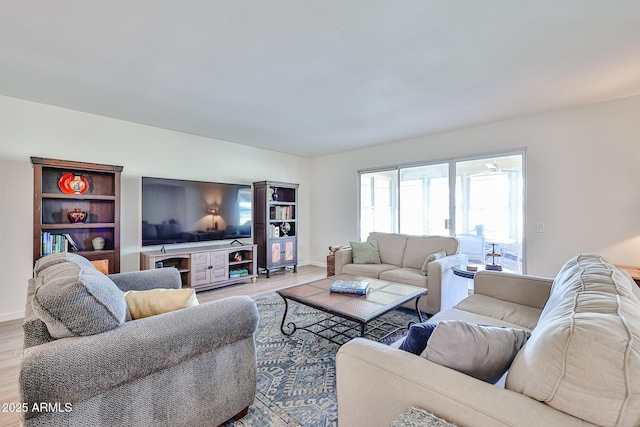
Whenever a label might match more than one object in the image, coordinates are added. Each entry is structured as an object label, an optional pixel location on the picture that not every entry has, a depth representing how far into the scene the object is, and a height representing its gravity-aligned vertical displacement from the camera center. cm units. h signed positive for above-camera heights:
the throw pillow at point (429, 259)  332 -54
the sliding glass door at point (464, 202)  382 +17
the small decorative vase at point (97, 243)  343 -34
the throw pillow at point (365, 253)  399 -56
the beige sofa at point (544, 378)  69 -49
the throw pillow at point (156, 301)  147 -47
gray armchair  101 -66
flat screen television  389 +6
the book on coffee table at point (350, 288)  245 -66
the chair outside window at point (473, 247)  403 -50
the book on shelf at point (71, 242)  319 -31
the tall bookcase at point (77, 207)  299 +10
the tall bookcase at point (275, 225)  503 -21
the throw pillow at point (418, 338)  115 -52
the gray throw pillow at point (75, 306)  108 -36
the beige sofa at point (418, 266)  305 -69
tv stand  380 -70
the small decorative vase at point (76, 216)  329 -1
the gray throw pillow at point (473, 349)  97 -48
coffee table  210 -72
